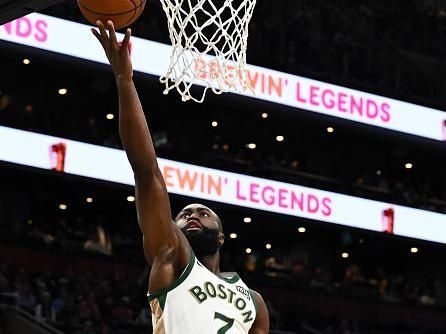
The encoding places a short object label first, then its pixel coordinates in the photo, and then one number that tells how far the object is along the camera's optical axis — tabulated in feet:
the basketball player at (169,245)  14.73
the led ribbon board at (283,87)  58.54
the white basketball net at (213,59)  18.76
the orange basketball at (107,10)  15.62
